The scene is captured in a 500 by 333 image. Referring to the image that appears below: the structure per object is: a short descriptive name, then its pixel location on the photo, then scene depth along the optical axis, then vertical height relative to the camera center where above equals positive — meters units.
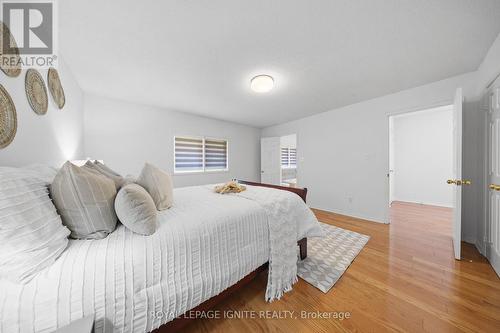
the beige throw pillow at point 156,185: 1.37 -0.17
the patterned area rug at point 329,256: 1.63 -1.08
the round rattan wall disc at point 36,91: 1.36 +0.64
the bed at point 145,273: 0.65 -0.55
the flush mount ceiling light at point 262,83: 2.30 +1.17
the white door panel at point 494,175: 1.67 -0.09
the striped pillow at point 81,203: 0.91 -0.21
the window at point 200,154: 4.06 +0.30
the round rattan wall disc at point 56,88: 1.70 +0.84
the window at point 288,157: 8.29 +0.44
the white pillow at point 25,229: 0.65 -0.28
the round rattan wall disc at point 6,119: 1.08 +0.31
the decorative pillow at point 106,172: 1.23 -0.05
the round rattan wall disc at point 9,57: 1.12 +0.77
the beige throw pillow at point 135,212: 0.98 -0.28
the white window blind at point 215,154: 4.52 +0.31
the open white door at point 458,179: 1.89 -0.15
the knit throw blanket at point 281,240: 1.43 -0.68
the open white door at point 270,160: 5.09 +0.18
